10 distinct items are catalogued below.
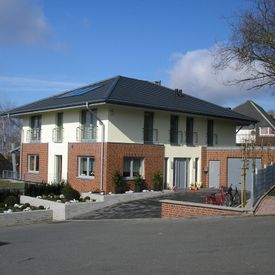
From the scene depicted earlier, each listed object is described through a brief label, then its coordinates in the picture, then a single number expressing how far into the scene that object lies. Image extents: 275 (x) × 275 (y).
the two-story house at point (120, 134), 29.44
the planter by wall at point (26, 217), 21.80
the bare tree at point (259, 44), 22.02
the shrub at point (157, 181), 30.74
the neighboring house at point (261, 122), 63.50
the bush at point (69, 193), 26.41
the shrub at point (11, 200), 25.17
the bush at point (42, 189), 28.09
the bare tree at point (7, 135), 74.75
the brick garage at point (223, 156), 31.49
